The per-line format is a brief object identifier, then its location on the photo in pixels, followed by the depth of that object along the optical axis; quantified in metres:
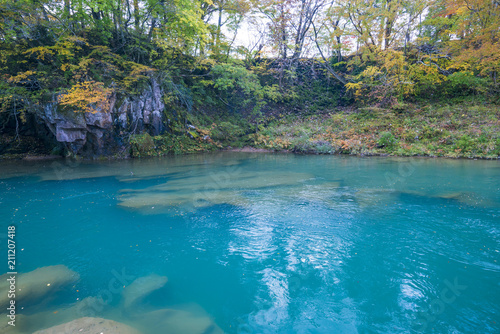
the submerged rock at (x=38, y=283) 3.22
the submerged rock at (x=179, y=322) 2.76
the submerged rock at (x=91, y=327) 2.63
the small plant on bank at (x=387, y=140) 15.05
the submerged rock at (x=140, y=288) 3.21
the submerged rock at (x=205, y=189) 6.76
